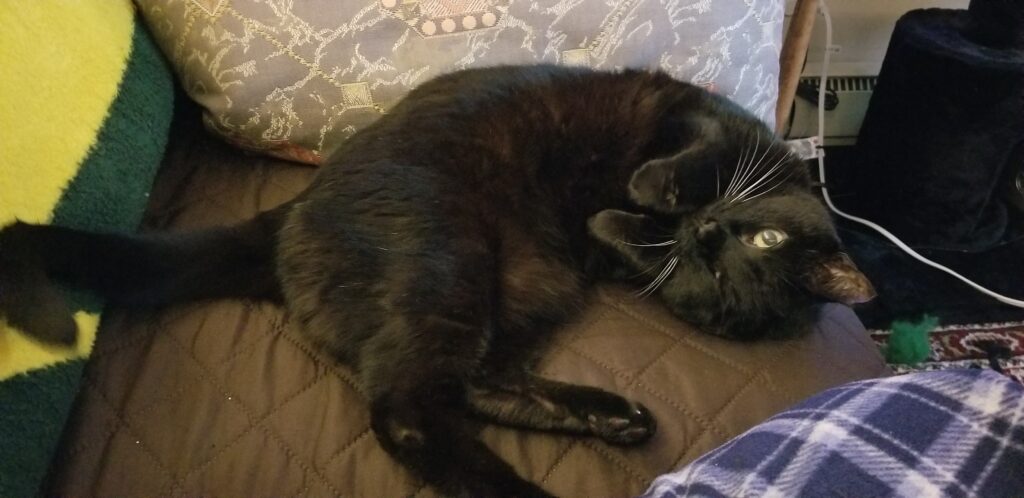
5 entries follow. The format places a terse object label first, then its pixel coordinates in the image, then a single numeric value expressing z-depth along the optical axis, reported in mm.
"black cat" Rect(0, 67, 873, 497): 785
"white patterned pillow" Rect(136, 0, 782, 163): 979
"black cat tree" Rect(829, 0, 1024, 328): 1342
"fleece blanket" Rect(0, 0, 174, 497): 667
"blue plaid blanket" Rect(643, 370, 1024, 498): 598
